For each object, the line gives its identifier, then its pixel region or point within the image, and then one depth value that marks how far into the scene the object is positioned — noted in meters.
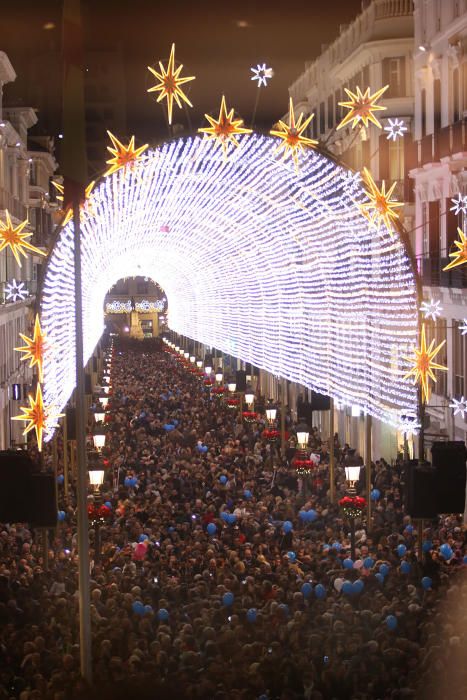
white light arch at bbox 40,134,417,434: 27.95
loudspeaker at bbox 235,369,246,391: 47.97
